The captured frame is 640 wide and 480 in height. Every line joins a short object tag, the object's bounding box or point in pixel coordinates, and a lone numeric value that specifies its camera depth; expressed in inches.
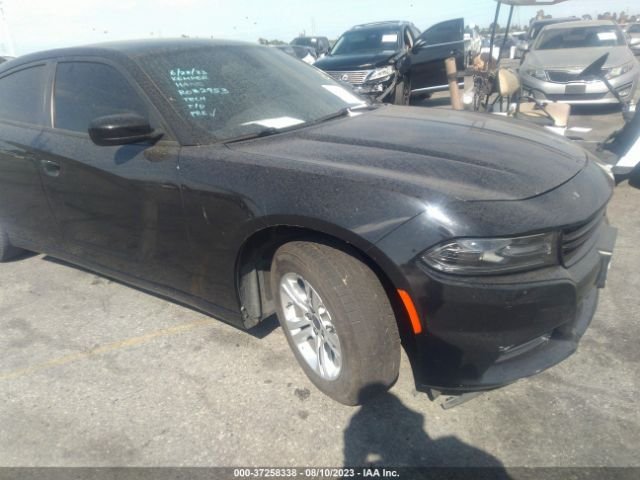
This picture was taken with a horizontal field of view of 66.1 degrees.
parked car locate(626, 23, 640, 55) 930.6
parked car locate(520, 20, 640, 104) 327.3
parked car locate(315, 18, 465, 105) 347.9
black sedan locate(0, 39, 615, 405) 72.2
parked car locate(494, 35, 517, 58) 945.9
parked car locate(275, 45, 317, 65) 779.7
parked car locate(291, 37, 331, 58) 1021.8
